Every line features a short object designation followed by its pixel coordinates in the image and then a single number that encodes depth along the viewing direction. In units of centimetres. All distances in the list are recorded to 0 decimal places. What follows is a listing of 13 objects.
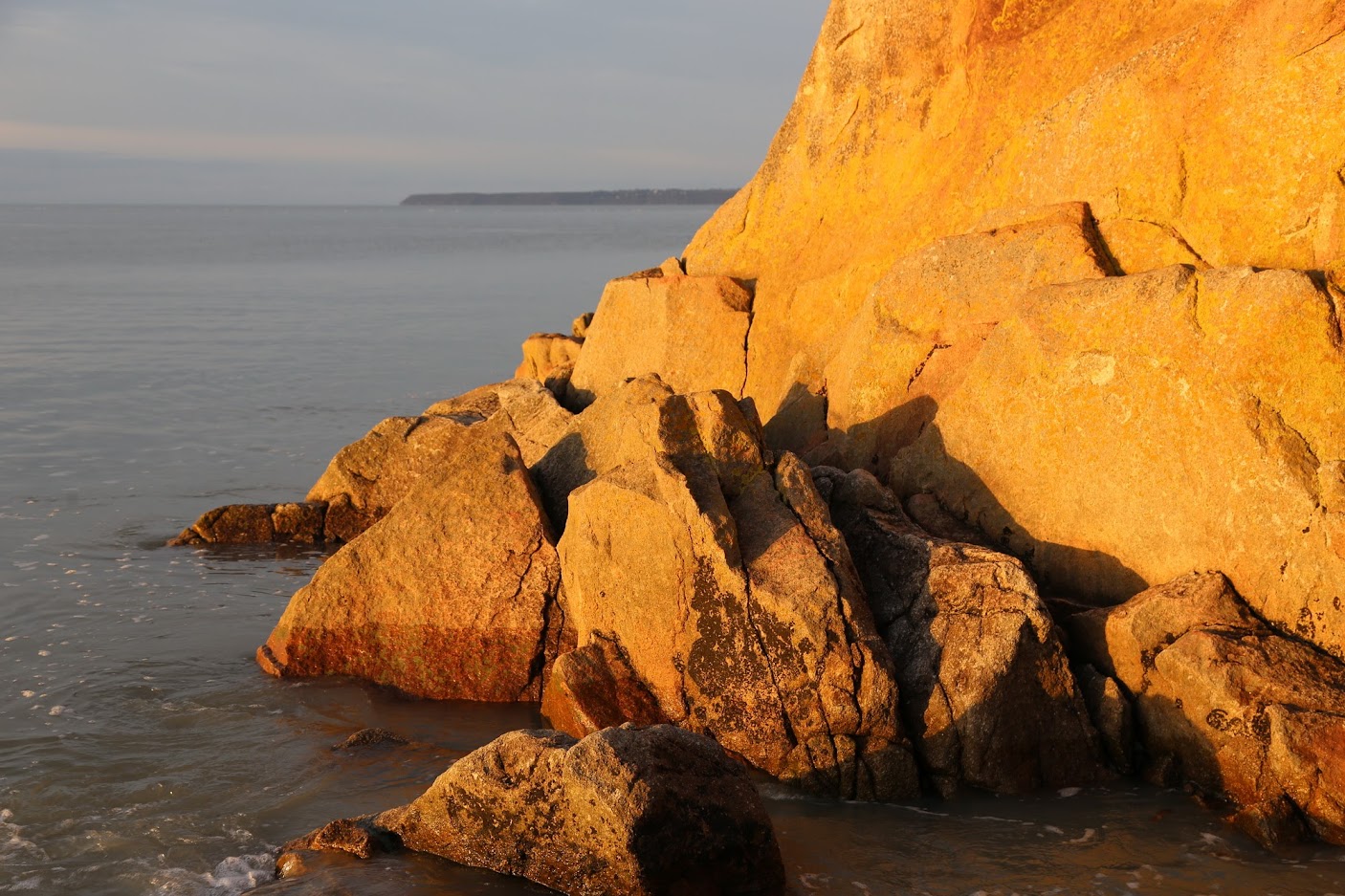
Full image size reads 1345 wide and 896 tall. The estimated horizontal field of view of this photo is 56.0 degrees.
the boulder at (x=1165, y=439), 930
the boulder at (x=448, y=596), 1115
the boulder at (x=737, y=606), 910
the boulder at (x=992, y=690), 906
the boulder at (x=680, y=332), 1506
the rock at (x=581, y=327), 2041
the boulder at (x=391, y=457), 1563
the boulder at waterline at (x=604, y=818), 759
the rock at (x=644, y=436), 1034
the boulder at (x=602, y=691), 970
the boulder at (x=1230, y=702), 826
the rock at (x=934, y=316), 1159
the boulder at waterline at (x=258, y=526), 1608
